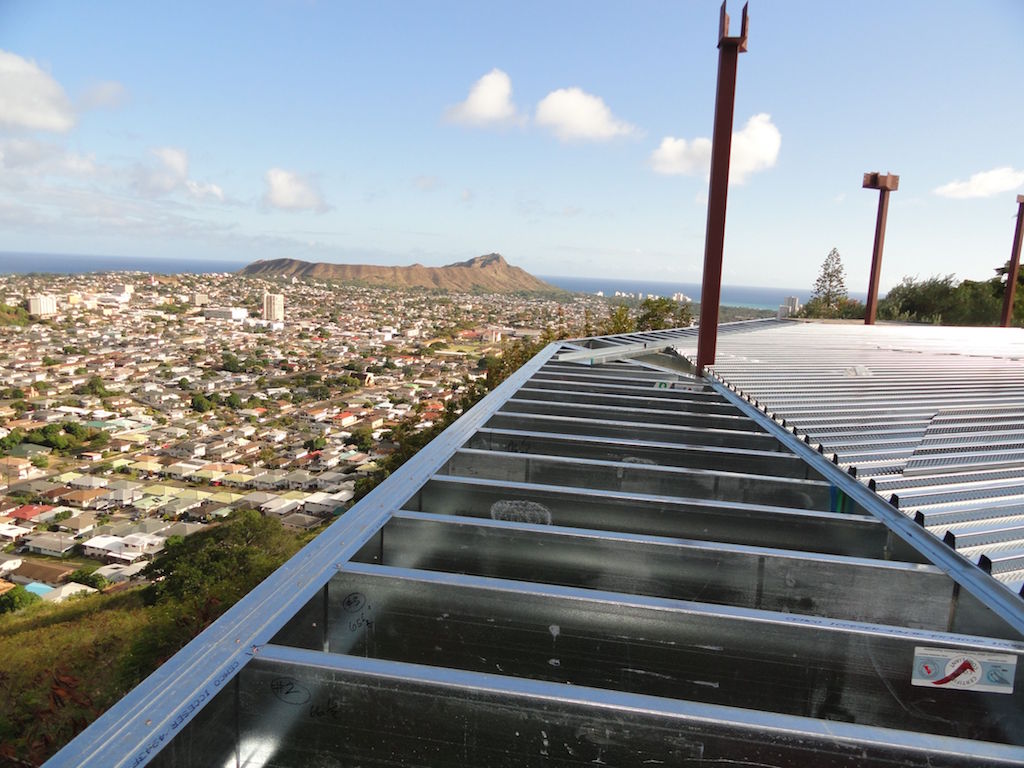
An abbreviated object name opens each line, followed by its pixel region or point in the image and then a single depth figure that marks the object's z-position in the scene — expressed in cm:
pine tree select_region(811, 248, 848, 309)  3012
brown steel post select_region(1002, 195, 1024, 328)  1756
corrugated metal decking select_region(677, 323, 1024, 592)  247
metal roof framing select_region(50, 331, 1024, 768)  125
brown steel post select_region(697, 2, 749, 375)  550
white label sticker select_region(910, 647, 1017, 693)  154
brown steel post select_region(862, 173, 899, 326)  1545
